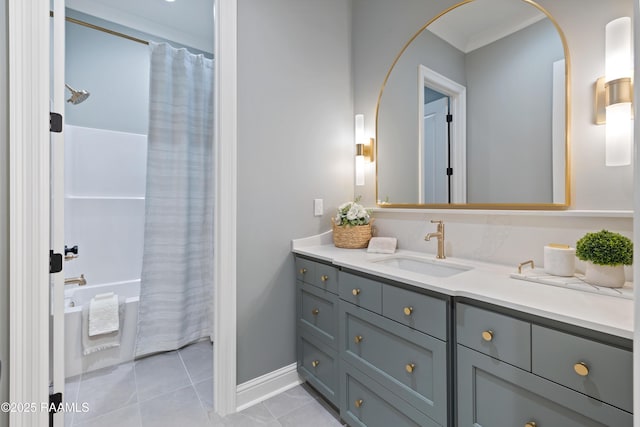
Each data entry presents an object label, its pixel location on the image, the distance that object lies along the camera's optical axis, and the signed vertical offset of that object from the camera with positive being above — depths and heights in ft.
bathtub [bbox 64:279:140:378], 6.43 -2.80
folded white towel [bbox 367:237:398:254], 5.88 -0.64
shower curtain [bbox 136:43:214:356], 7.47 +0.20
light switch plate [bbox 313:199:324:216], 6.58 +0.14
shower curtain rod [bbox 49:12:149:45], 7.24 +4.73
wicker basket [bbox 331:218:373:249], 6.26 -0.49
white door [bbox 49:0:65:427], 3.97 +0.13
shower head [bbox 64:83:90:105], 5.79 +2.33
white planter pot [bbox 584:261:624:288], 3.29 -0.71
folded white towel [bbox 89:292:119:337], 6.56 -2.32
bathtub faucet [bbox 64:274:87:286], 6.50 -1.55
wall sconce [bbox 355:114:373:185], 6.95 +1.54
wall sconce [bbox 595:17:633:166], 3.44 +1.43
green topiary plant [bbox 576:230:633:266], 3.23 -0.40
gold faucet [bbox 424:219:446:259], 5.24 -0.45
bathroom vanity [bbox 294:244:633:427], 2.50 -1.47
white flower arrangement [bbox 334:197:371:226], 6.29 -0.04
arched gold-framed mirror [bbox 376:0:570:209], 4.19 +1.71
